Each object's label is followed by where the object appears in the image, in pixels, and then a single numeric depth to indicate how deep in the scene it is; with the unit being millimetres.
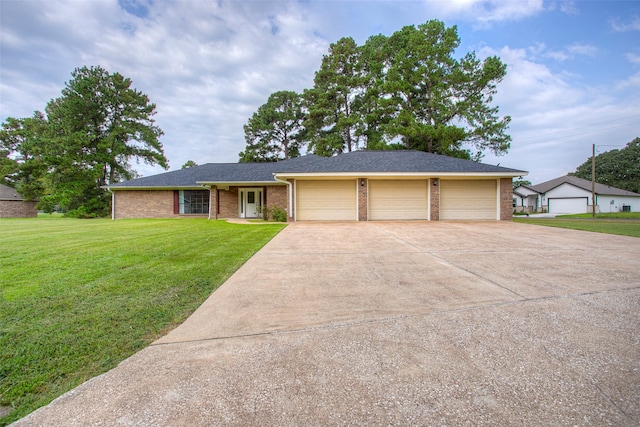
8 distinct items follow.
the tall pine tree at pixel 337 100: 26047
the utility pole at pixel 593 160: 23750
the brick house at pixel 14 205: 23469
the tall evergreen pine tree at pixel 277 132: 31609
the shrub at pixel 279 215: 14352
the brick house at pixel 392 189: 13445
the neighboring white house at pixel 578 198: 28656
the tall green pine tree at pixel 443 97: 21500
